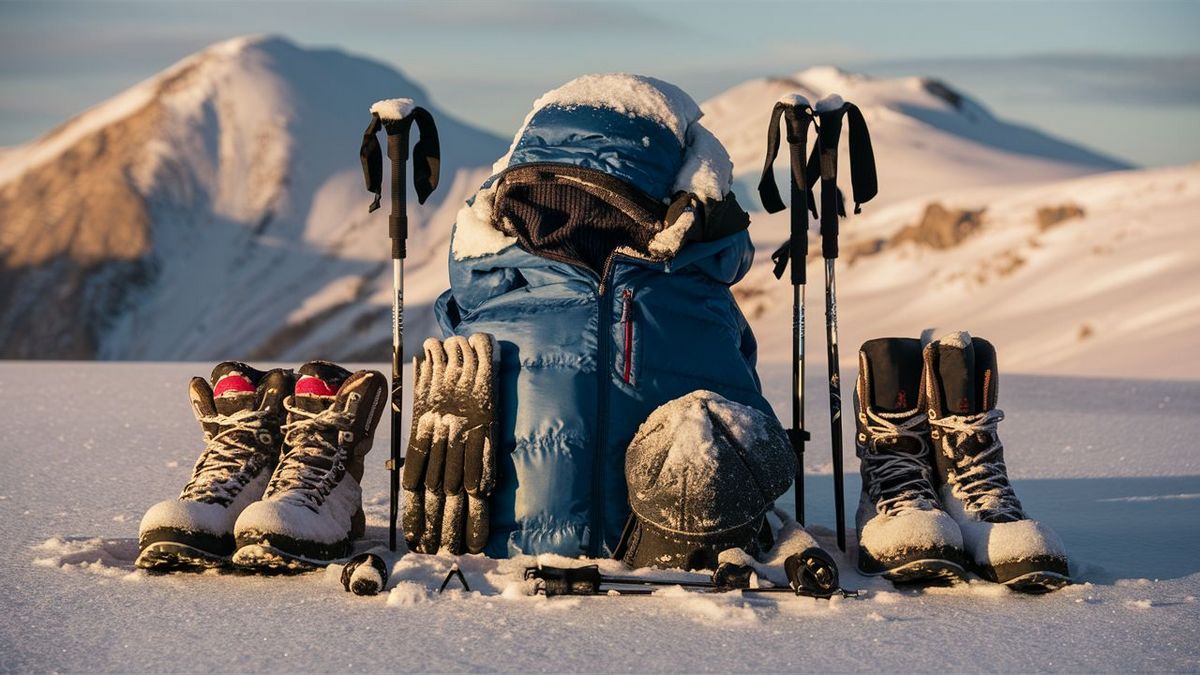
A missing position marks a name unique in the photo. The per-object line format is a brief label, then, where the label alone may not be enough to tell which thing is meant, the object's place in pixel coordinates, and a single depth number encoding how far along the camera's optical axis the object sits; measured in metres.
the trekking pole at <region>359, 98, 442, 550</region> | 3.97
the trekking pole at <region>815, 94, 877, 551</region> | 4.02
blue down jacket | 3.67
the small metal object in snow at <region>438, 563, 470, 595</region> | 3.34
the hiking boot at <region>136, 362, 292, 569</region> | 3.51
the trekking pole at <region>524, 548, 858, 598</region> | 3.31
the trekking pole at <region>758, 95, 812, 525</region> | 4.06
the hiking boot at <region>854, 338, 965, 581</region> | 3.47
